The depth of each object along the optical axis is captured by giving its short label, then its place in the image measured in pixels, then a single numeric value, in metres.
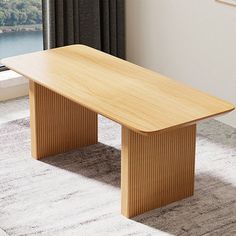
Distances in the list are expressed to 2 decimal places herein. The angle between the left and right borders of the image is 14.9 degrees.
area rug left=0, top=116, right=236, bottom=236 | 4.41
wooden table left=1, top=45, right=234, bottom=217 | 4.35
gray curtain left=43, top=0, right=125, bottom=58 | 6.10
